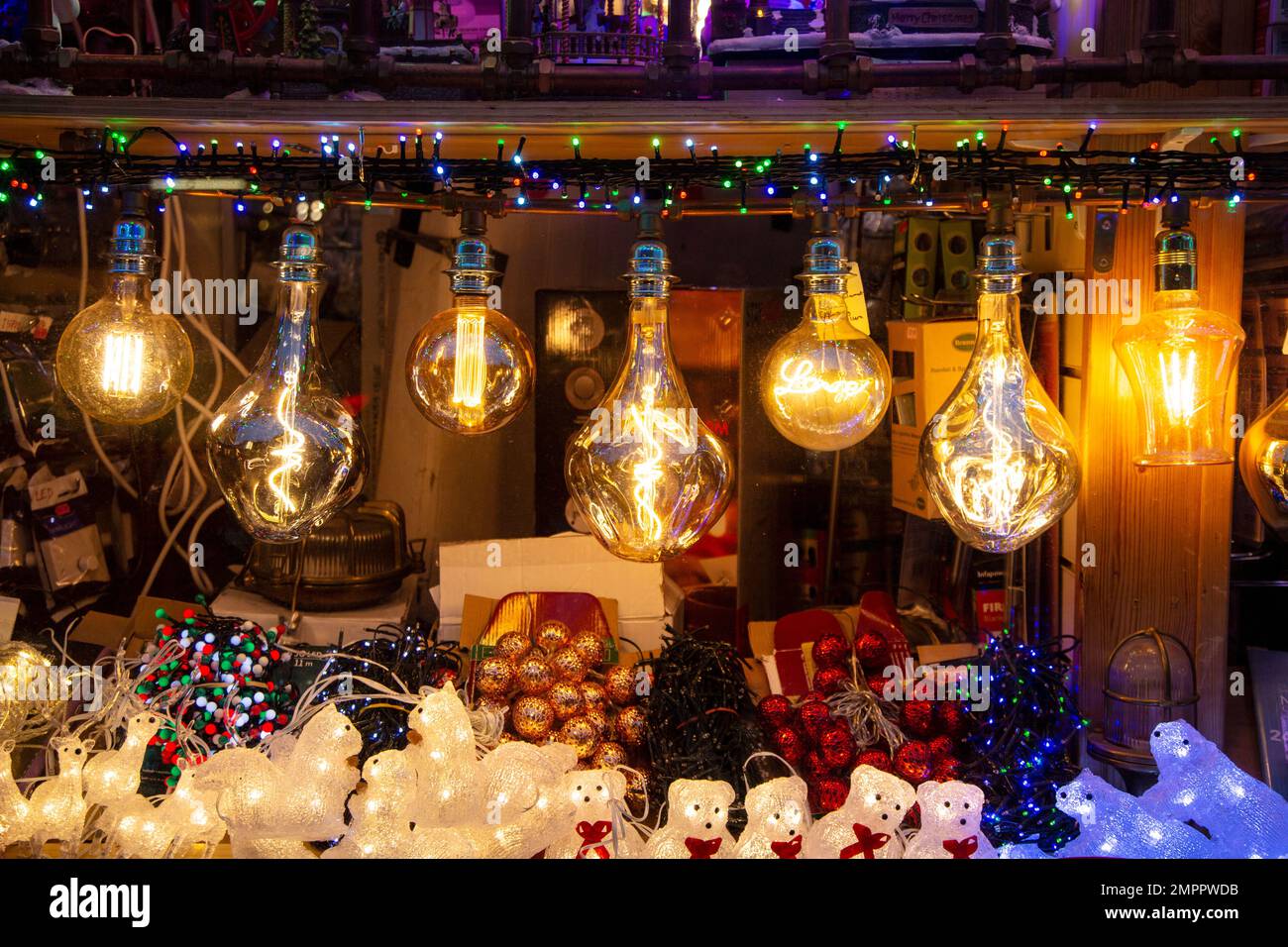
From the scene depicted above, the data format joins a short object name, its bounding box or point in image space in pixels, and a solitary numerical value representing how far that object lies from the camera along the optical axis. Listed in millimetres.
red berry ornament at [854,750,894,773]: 2004
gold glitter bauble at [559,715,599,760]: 2086
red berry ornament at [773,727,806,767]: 2059
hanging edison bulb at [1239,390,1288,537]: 1686
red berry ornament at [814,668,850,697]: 2184
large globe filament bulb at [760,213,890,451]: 1586
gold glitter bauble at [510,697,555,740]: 2090
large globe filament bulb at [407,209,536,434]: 1646
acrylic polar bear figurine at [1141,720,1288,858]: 1645
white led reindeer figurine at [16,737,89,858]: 1772
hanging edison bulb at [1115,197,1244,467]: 1617
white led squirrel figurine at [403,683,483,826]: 1699
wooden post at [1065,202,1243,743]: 2205
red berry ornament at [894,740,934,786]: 1970
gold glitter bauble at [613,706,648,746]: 2113
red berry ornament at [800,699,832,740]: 2062
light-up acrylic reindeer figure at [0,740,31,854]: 1764
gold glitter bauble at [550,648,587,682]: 2193
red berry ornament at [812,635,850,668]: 2246
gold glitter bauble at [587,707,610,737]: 2113
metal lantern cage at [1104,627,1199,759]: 2176
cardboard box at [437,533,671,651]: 2566
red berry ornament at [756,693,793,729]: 2104
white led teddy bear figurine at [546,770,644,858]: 1719
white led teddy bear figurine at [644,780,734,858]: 1671
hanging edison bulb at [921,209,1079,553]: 1573
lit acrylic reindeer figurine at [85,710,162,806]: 1778
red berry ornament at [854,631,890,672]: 2230
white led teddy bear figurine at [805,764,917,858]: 1667
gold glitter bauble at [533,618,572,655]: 2255
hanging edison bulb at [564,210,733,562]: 1584
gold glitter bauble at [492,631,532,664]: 2197
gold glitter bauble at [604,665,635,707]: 2182
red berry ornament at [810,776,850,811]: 1999
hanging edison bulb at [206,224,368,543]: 1602
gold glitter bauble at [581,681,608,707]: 2156
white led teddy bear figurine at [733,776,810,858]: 1674
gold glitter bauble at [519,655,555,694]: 2137
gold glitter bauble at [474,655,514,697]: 2141
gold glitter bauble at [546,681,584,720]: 2123
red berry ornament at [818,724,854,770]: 2020
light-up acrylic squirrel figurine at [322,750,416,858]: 1632
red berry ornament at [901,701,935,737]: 2082
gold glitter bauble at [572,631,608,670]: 2248
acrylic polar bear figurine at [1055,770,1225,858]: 1639
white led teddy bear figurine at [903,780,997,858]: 1675
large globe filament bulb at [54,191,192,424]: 1650
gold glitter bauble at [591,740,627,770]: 2053
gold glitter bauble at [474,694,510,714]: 2113
